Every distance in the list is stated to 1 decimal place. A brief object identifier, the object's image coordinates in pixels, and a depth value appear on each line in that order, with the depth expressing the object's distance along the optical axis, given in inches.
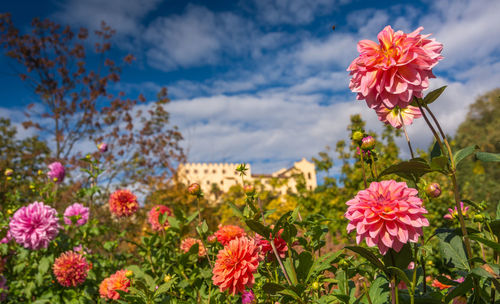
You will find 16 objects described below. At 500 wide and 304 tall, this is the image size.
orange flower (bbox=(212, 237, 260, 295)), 42.6
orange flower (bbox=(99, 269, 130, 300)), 66.9
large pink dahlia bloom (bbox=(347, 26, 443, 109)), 31.0
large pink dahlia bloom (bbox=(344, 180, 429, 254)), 29.0
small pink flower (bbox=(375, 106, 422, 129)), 37.6
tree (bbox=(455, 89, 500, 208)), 568.1
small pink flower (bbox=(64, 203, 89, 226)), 103.7
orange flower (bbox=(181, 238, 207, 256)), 72.5
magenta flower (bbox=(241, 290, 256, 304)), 54.4
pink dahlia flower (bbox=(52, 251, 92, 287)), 80.4
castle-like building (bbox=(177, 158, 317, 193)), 1278.3
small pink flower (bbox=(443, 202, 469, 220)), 40.2
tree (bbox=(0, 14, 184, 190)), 322.7
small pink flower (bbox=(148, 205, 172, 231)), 93.7
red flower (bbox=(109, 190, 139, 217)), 102.7
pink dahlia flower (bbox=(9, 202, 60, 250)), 85.9
